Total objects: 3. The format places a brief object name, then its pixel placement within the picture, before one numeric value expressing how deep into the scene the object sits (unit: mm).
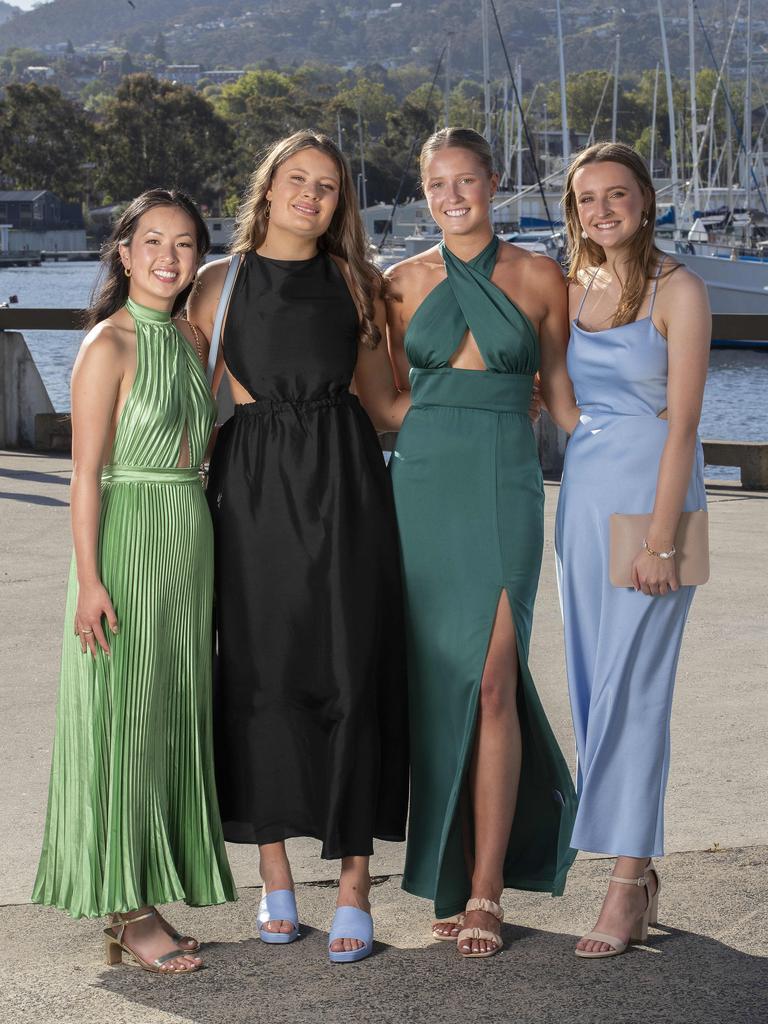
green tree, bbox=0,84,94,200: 113312
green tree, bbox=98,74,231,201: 112875
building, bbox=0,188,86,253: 109000
